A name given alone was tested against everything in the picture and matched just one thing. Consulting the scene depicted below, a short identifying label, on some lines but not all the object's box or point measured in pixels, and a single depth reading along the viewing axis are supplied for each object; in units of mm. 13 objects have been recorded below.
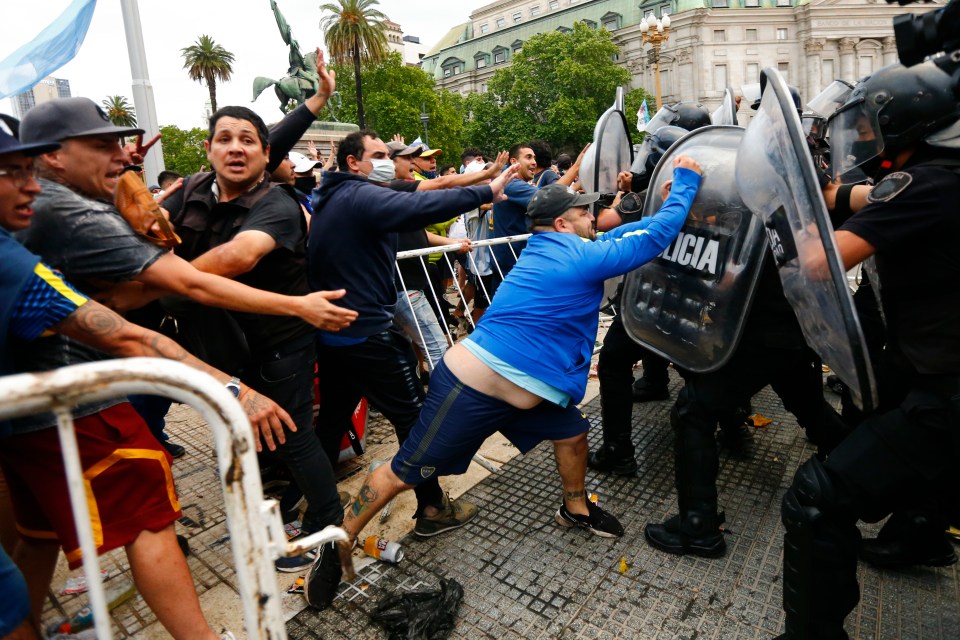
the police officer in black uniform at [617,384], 3482
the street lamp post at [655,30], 17078
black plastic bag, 2297
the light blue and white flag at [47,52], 4395
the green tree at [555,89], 42250
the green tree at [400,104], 37625
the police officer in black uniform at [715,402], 2580
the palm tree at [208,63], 41219
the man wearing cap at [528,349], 2564
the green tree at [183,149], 43859
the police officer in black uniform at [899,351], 1704
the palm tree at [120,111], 44250
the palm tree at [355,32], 33562
